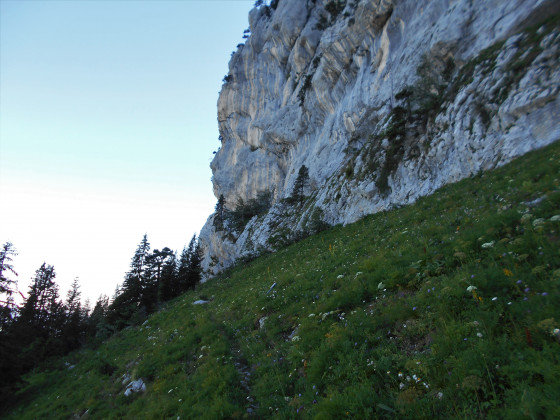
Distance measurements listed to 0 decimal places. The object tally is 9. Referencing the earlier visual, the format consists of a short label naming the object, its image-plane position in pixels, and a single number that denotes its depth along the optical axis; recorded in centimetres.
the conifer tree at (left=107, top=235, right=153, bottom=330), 3566
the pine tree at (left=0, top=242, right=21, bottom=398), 1742
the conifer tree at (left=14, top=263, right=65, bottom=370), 3021
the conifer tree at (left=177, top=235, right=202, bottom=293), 4730
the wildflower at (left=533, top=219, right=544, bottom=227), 637
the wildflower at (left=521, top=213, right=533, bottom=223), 682
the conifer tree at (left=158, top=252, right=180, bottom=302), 4288
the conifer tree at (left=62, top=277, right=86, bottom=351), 3541
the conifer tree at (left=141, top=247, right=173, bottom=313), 4152
